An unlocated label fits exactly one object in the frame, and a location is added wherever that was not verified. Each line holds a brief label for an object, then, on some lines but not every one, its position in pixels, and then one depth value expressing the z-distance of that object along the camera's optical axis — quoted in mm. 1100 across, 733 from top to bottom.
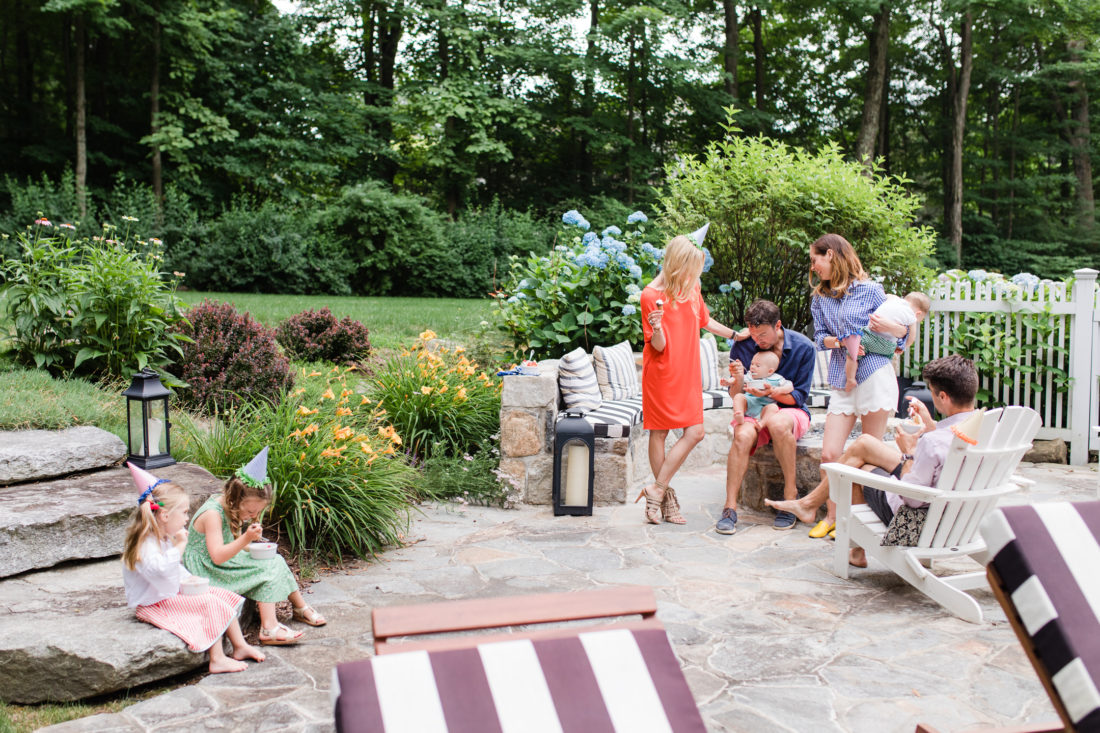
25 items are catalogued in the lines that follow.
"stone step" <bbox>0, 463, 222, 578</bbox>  3791
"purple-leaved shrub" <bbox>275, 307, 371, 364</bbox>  8500
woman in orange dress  5398
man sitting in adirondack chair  4023
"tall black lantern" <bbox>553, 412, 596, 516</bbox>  5824
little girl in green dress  3488
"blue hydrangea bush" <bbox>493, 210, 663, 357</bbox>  7668
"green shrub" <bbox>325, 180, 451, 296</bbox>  17828
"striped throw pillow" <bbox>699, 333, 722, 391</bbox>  8016
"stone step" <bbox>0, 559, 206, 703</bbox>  3070
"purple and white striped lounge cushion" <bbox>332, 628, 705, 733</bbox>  1679
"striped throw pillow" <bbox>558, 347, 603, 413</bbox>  6555
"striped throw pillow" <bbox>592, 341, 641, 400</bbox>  7105
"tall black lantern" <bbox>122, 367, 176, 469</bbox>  4422
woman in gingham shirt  5160
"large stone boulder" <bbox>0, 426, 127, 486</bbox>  4348
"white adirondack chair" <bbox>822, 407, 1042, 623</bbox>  3867
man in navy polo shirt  5512
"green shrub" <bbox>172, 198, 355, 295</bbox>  16625
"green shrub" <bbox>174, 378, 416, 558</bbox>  4578
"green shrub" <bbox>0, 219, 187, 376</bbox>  5773
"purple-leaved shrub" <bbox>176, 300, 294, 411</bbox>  6316
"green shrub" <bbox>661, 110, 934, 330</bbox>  8445
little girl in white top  3262
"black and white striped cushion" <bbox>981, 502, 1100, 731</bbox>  1776
